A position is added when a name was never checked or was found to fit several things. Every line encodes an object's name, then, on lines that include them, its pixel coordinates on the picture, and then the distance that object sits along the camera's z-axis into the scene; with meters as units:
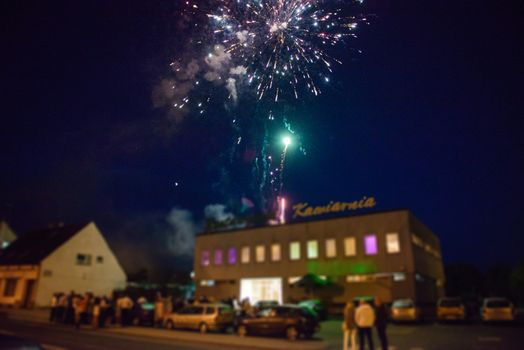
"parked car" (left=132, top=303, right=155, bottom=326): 21.81
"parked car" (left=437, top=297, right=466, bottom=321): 21.59
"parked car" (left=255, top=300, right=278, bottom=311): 17.26
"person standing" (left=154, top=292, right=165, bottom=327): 21.31
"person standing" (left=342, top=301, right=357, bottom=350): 12.46
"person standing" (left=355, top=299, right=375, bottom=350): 11.48
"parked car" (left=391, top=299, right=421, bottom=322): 21.55
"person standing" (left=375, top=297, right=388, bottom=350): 11.30
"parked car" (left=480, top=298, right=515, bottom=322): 20.22
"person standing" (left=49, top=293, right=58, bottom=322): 22.08
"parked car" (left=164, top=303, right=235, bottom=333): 18.58
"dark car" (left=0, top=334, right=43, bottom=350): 5.32
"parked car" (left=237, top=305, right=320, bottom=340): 15.78
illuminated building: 29.53
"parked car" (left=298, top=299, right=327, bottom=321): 23.84
